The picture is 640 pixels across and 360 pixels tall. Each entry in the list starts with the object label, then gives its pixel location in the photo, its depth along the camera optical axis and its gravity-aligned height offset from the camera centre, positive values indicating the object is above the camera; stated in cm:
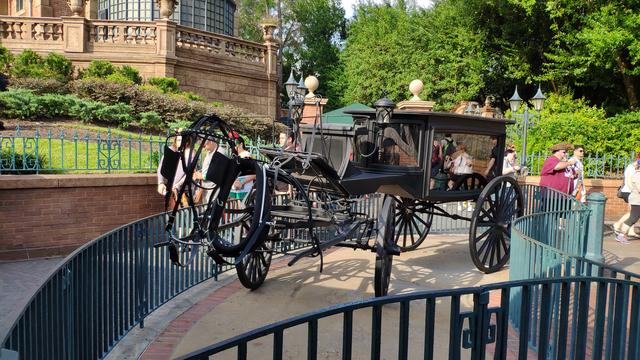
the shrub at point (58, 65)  1806 +223
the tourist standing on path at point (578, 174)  1102 -46
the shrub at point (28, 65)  1717 +213
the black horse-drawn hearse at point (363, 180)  439 -41
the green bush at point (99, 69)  1866 +224
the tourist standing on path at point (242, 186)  829 -73
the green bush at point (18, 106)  1356 +62
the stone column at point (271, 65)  2530 +347
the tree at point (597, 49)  1947 +395
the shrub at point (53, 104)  1398 +72
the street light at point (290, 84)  1516 +161
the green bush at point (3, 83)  1507 +132
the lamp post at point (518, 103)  1458 +124
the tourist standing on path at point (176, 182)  743 -65
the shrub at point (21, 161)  857 -49
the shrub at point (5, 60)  1762 +229
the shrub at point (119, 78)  1720 +184
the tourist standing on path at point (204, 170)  756 -55
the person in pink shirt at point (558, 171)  1019 -40
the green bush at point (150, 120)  1508 +42
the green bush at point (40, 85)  1535 +131
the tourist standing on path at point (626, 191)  1091 -81
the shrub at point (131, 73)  1936 +220
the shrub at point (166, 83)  1955 +190
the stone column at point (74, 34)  1995 +361
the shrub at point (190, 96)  1935 +149
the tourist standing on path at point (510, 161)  1231 -30
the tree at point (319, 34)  4881 +1002
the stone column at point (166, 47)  2073 +340
